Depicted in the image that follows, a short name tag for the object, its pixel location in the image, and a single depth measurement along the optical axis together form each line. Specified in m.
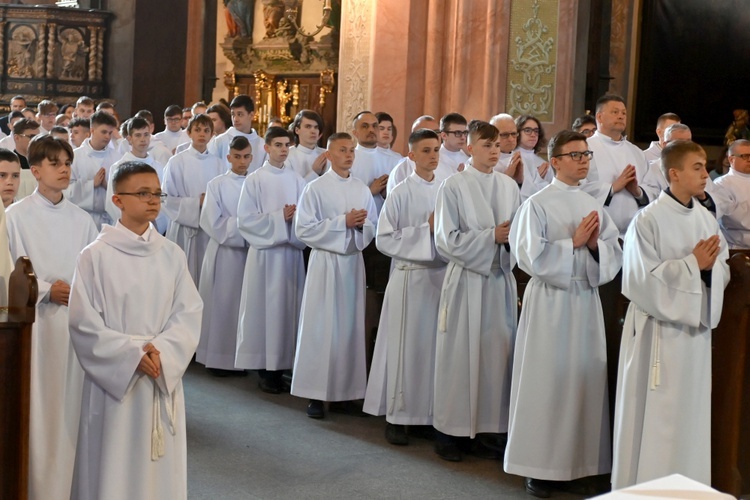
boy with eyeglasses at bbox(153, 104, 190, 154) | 12.61
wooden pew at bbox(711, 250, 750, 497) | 5.34
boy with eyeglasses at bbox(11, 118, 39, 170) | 9.55
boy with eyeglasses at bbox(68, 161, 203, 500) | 4.43
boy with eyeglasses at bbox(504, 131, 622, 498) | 5.87
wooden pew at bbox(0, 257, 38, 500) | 4.44
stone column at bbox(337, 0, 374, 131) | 12.09
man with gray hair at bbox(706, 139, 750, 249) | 8.60
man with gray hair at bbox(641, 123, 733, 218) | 7.85
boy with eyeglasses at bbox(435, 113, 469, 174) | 8.58
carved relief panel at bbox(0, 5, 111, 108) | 17.41
